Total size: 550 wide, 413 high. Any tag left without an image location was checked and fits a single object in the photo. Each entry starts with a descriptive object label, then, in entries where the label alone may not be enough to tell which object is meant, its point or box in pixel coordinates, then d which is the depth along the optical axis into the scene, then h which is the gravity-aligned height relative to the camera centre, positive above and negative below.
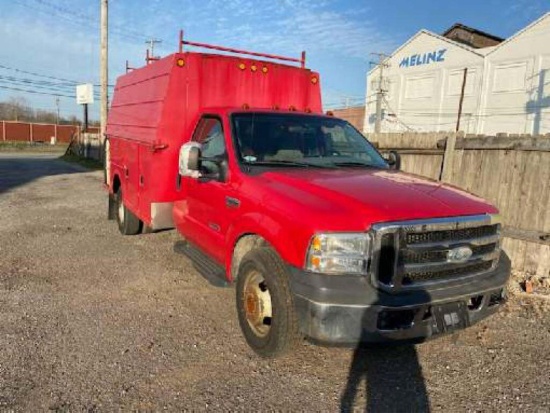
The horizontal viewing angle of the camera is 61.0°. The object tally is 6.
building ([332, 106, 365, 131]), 53.50 +3.65
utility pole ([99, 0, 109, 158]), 20.06 +3.07
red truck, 3.12 -0.59
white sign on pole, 33.09 +2.49
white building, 34.81 +5.80
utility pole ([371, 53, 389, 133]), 45.07 +6.19
